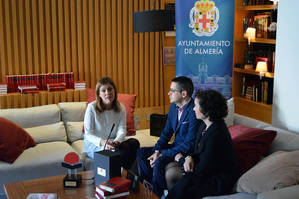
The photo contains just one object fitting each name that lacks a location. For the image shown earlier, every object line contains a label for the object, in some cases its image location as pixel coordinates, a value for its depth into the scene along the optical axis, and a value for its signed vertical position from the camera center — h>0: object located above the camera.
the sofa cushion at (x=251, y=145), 3.07 -0.75
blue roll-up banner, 4.55 +0.13
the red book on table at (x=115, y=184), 2.62 -0.91
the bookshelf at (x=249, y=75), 5.73 -0.36
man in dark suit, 3.37 -0.79
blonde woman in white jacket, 3.81 -0.73
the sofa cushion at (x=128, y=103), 4.55 -0.61
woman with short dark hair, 2.84 -0.81
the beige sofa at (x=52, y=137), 3.67 -0.91
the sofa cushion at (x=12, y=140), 3.75 -0.89
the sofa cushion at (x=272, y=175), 2.61 -0.85
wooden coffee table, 2.77 -1.02
